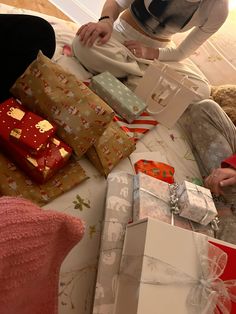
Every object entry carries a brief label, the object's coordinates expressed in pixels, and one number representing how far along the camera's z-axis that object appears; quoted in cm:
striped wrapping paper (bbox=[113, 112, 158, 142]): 127
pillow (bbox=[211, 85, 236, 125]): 147
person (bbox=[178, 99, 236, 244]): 115
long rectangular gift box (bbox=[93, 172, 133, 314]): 83
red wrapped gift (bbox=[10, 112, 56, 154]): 90
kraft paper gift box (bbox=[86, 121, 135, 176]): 109
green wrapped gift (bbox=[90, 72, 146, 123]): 125
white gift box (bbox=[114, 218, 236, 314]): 70
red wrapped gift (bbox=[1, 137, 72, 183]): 91
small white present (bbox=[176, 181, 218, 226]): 93
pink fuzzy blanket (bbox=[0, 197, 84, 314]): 52
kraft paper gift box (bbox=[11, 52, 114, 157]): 102
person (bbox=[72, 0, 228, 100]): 135
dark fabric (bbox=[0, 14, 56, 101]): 98
